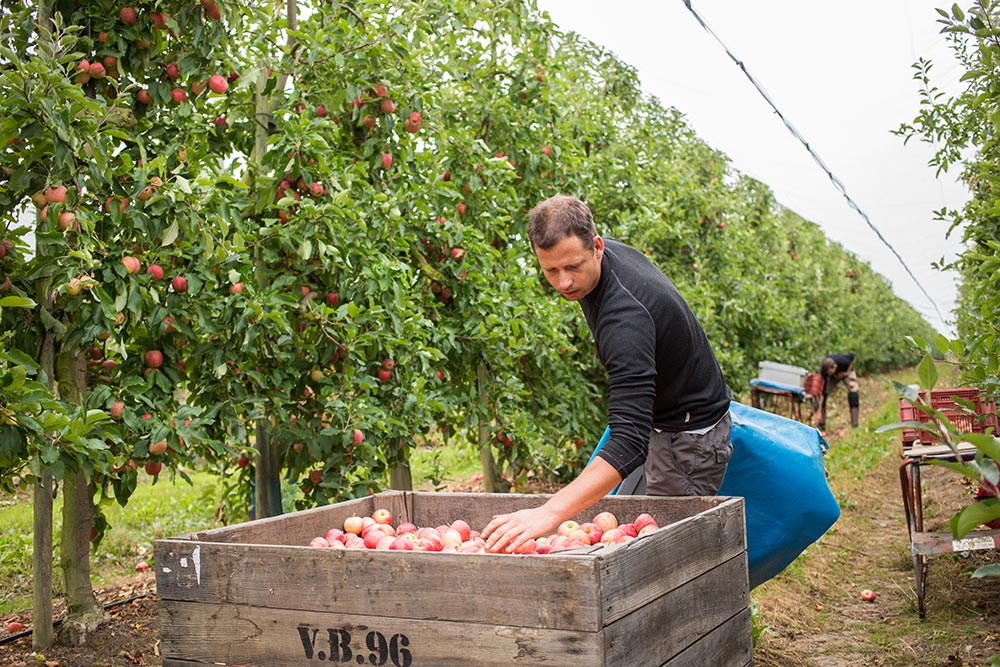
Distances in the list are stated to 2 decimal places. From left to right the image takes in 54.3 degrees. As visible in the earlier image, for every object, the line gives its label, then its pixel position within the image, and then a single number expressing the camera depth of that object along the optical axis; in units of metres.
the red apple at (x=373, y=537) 3.07
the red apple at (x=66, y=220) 3.51
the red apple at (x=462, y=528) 3.19
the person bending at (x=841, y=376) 15.80
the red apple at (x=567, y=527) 3.01
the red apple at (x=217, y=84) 4.45
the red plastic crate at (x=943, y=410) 5.49
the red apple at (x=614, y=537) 2.79
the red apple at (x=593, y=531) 2.99
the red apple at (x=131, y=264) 3.78
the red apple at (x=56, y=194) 3.55
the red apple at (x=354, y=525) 3.35
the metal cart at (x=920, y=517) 4.54
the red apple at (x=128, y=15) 4.08
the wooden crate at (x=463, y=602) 2.29
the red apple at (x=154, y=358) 4.20
